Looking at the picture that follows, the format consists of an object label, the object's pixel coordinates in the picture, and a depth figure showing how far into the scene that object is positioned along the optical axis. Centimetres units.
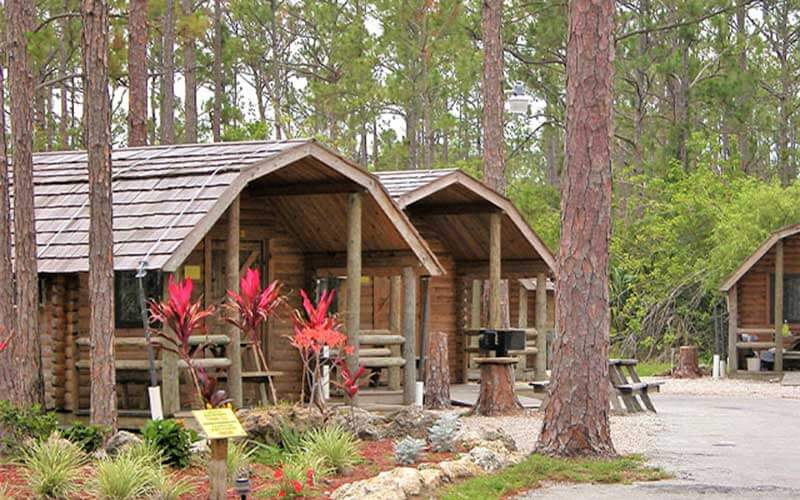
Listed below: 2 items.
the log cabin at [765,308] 3098
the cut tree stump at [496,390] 2061
